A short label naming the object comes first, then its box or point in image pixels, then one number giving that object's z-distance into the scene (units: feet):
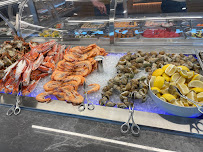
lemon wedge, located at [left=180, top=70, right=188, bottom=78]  4.63
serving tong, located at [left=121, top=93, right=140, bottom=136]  4.02
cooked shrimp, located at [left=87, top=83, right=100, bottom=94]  5.34
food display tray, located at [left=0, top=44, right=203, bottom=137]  3.98
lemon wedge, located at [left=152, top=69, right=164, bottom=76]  4.96
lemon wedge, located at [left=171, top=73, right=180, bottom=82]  4.67
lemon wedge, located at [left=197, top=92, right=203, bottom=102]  4.05
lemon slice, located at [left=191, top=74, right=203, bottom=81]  4.56
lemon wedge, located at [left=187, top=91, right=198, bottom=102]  4.12
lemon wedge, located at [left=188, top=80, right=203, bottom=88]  4.37
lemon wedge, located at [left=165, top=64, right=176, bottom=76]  4.80
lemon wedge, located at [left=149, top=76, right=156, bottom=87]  4.68
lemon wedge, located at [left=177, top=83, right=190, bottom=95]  4.32
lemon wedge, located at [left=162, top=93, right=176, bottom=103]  4.04
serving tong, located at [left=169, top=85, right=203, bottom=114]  3.75
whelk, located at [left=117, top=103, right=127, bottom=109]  4.66
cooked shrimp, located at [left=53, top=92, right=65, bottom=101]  5.31
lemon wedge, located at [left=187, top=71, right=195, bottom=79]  4.67
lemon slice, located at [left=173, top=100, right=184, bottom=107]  4.04
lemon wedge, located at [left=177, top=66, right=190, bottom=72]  4.73
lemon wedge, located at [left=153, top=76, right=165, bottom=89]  4.50
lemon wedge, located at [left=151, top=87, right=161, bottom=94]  4.33
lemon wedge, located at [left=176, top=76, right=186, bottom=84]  4.65
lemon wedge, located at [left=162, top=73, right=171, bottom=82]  4.80
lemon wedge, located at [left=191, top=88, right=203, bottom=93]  4.25
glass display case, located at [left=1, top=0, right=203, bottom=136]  4.46
